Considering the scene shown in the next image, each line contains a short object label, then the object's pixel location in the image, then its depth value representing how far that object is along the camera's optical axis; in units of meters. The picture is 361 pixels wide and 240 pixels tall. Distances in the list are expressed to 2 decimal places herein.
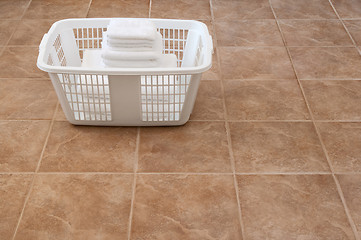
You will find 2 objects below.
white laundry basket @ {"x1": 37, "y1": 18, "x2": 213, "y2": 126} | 1.49
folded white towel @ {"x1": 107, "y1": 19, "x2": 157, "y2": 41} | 1.54
